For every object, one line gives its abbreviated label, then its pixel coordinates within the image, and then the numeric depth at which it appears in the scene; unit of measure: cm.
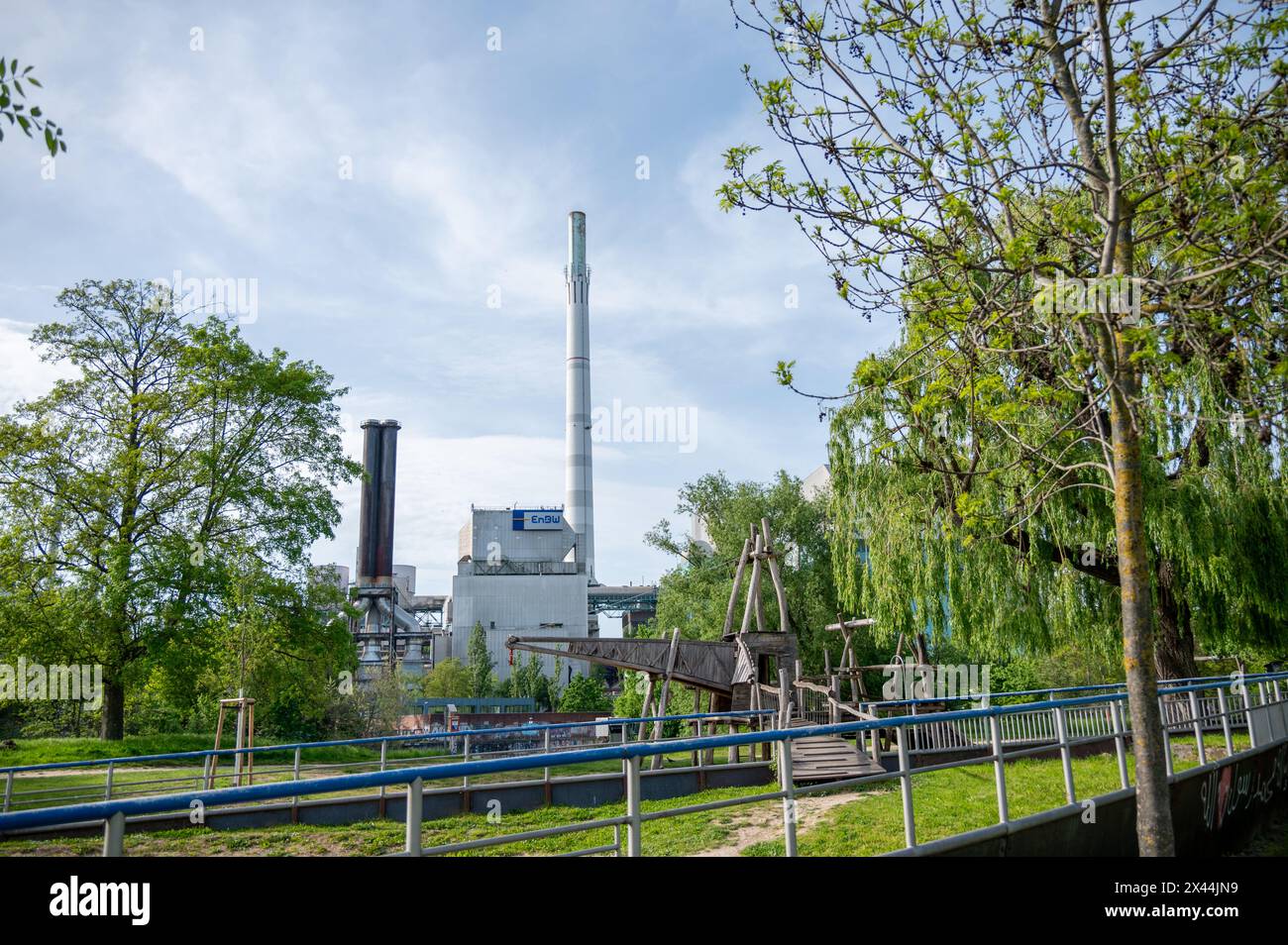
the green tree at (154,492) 2472
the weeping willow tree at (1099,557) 1570
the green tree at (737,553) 3650
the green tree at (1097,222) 607
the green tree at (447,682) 6644
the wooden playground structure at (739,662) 1881
